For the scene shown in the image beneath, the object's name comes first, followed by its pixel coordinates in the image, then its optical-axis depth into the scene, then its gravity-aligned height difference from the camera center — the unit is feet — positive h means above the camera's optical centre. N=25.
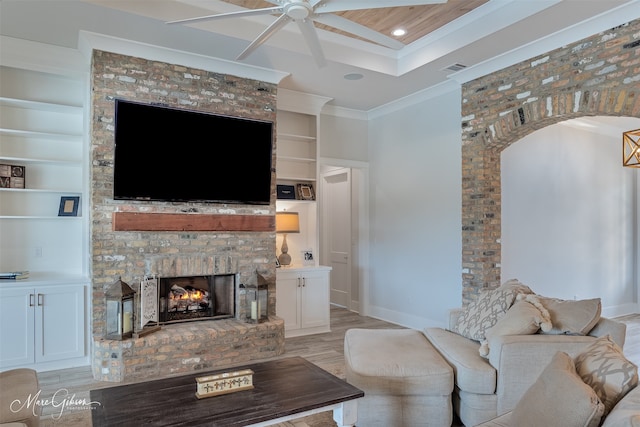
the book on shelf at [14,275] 12.73 -1.55
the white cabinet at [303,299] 16.62 -3.08
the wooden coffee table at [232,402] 6.13 -2.86
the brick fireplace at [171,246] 12.53 -0.70
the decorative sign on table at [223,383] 6.91 -2.71
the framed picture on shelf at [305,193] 18.30 +1.39
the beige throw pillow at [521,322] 8.82 -2.12
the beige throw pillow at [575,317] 8.69 -2.00
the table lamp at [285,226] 17.54 -0.07
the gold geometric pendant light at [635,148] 16.96 +3.06
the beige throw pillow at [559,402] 4.62 -2.12
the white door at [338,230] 22.63 -0.33
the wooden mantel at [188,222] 13.03 +0.09
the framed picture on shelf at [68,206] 14.15 +0.66
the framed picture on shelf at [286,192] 18.07 +1.43
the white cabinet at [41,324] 12.25 -3.02
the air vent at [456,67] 14.67 +5.61
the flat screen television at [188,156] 13.17 +2.36
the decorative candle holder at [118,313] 12.14 -2.59
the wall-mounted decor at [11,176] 13.41 +1.61
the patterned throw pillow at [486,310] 9.89 -2.14
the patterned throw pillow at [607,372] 5.01 -1.90
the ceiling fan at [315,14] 8.16 +4.37
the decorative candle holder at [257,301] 14.23 -2.66
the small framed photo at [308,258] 18.22 -1.48
